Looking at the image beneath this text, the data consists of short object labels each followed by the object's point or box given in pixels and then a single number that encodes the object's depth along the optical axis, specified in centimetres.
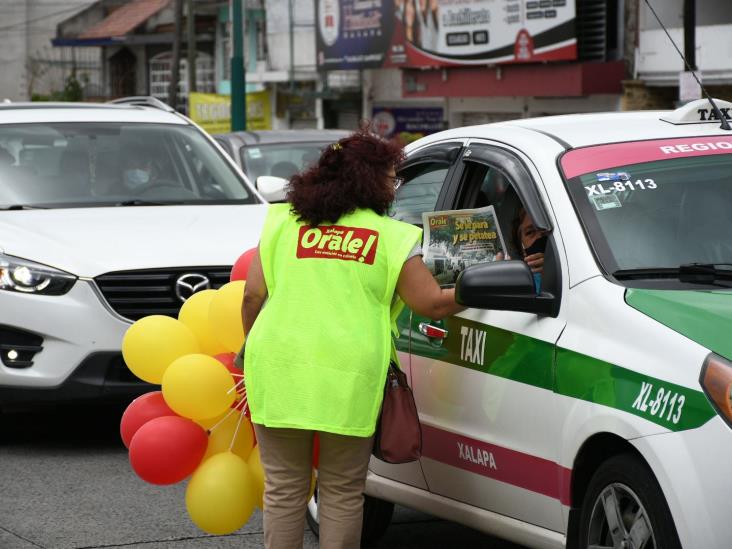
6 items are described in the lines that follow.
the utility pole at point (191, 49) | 3894
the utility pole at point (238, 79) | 2406
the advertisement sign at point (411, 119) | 3547
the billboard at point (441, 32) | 2811
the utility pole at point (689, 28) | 1692
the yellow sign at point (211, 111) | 3784
